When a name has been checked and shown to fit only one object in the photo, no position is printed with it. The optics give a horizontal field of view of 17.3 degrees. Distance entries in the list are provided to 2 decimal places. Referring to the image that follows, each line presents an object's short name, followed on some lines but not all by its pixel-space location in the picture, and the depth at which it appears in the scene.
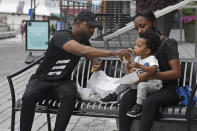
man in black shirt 5.89
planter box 26.11
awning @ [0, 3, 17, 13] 81.14
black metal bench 5.59
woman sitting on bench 5.50
